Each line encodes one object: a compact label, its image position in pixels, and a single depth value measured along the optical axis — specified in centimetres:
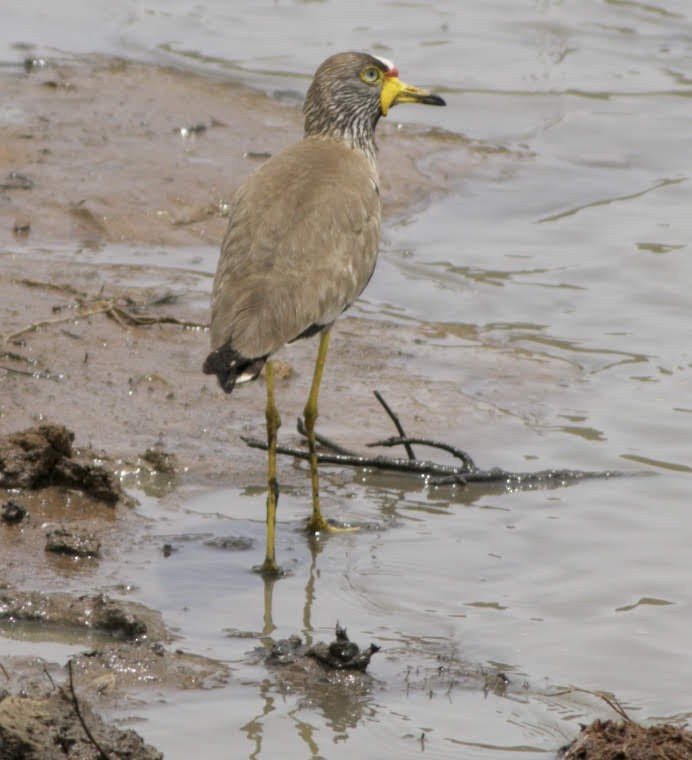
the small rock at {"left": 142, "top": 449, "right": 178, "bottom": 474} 1415
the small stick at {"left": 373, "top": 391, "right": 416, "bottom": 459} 1425
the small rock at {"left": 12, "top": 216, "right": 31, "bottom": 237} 1930
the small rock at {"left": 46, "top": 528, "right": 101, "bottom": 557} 1219
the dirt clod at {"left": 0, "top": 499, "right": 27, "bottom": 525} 1265
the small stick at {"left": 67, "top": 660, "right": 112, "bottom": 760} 830
